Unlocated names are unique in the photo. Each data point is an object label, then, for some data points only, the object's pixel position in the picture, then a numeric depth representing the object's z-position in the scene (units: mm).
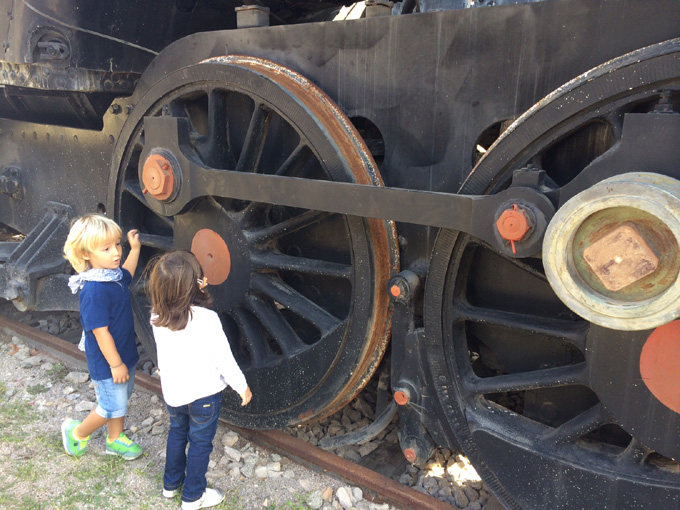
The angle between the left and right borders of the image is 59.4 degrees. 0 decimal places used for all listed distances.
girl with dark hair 2135
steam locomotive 1516
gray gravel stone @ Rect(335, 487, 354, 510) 2274
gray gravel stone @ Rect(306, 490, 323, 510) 2294
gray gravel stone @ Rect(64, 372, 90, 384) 3303
